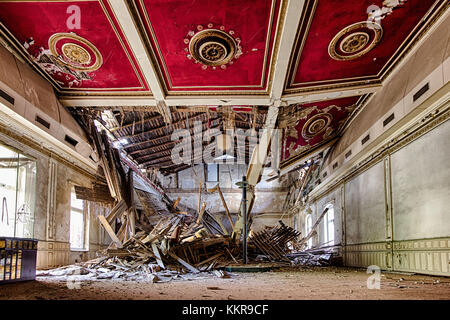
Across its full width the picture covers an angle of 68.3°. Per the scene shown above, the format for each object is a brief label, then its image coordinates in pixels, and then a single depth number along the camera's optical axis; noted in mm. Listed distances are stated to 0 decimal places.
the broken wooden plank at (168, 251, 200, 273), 7616
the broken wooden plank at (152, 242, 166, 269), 7754
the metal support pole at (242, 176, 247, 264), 9242
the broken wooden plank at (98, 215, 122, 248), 9211
